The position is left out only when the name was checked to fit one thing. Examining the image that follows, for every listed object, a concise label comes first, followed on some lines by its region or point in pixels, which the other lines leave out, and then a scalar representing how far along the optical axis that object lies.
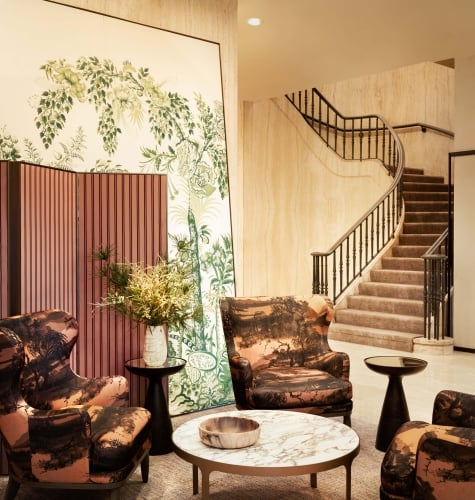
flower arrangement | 4.02
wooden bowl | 3.00
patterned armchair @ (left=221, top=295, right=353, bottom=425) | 4.09
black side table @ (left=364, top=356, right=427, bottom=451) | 4.14
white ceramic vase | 4.11
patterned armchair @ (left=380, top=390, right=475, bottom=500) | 2.20
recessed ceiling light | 5.80
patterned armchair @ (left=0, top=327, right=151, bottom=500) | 2.97
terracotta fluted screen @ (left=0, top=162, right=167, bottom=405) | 3.69
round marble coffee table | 2.80
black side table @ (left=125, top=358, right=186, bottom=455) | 4.05
